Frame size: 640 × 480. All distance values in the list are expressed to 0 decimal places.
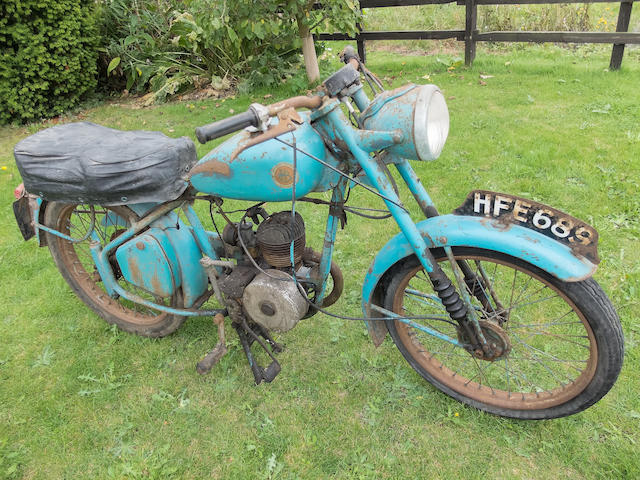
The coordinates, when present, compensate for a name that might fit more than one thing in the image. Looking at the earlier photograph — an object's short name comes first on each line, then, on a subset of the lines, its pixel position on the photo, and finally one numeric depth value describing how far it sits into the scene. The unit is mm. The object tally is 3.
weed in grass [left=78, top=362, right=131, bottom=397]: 2615
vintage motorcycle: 1815
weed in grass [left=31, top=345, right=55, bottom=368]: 2814
